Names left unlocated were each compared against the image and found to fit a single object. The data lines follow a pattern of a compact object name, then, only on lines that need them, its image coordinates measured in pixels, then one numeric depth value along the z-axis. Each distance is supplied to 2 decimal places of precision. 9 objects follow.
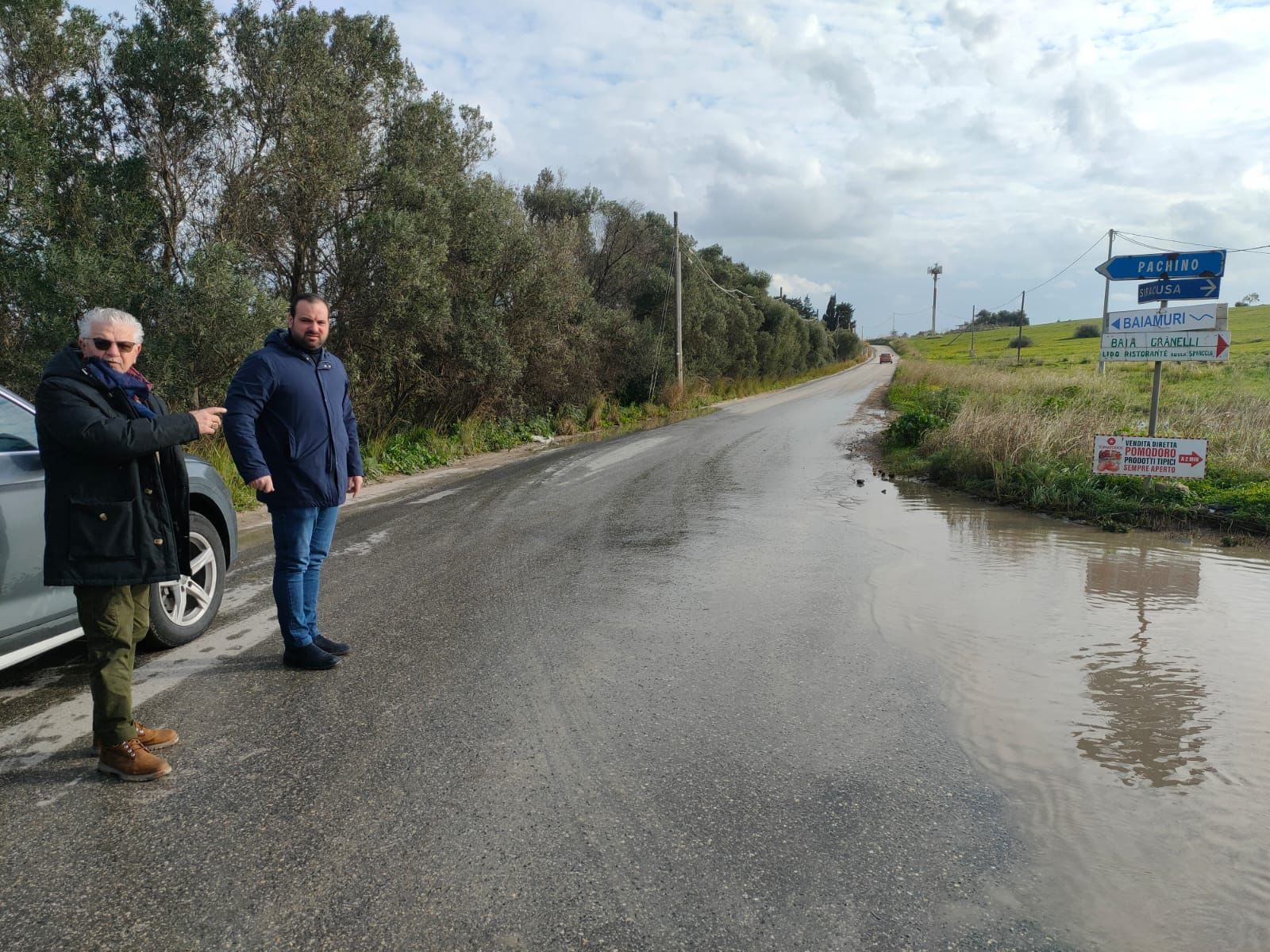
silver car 3.80
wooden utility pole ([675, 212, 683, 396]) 31.52
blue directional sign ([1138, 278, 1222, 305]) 8.54
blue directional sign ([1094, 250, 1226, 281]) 8.50
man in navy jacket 4.27
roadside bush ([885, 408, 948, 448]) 15.19
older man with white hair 3.24
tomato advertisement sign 8.66
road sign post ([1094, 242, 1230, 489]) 8.48
